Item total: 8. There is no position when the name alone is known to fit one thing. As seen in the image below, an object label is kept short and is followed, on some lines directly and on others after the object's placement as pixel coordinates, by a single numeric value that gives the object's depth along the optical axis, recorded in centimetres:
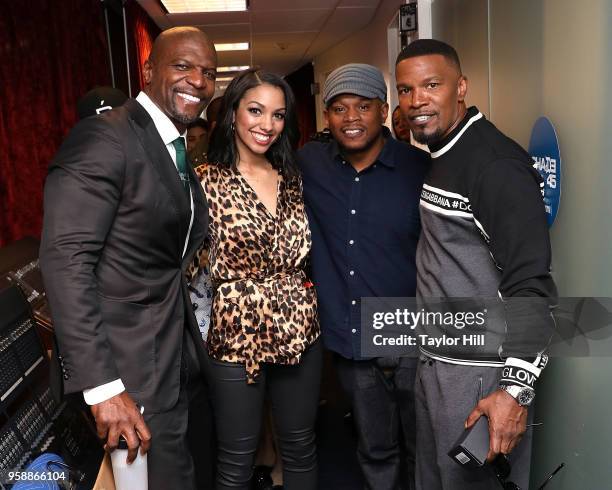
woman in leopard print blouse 181
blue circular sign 174
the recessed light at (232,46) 855
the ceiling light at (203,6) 598
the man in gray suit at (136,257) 139
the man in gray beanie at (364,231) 199
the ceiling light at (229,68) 1110
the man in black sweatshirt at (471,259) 138
